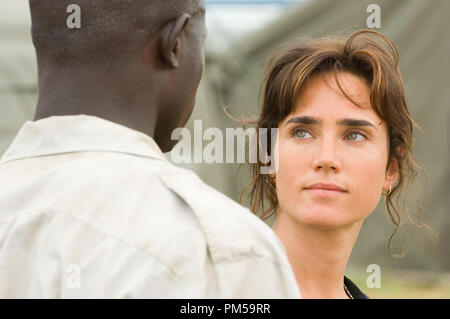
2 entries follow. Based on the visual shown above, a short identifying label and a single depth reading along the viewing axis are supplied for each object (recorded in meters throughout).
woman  3.30
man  2.83
